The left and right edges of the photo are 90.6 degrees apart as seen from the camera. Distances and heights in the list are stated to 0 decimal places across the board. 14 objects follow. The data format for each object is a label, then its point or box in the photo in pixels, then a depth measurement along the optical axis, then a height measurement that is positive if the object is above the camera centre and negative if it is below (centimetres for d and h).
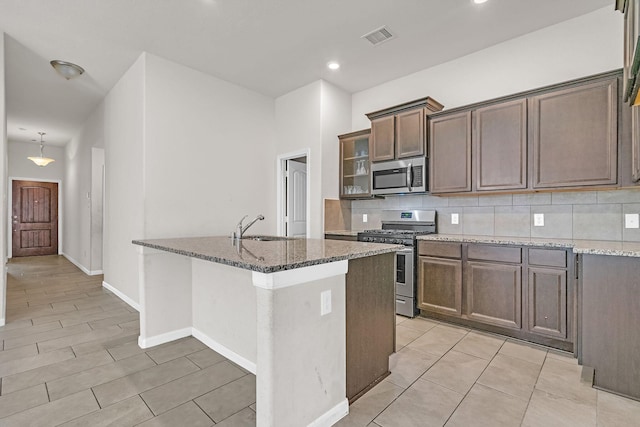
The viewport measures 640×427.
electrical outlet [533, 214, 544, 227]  314 -8
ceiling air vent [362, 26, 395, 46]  313 +179
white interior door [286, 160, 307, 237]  492 +21
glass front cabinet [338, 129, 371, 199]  437 +66
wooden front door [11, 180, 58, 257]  811 -17
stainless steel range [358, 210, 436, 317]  348 -34
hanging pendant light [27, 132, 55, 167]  695 +115
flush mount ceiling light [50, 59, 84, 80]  378 +176
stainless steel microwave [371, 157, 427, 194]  371 +44
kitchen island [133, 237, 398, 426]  146 -60
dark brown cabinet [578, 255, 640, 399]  202 -73
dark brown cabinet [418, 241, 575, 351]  261 -71
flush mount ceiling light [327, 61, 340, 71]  383 +180
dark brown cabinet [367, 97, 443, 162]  367 +101
